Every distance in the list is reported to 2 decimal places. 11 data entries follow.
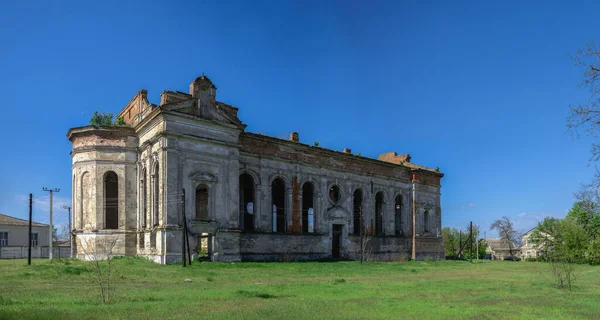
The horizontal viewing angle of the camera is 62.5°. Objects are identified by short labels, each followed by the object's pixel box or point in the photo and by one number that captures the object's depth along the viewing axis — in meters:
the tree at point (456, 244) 82.31
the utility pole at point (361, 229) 35.04
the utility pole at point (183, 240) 24.80
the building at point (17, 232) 50.38
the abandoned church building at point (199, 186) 27.78
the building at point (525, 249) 103.00
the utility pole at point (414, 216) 44.06
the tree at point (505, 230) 89.88
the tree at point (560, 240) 19.58
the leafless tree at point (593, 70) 8.02
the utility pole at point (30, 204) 30.40
